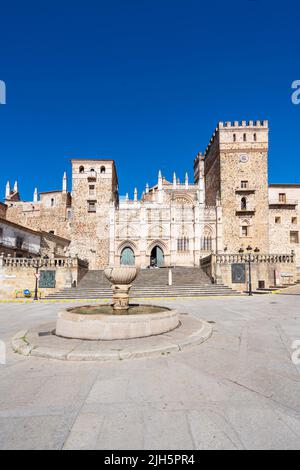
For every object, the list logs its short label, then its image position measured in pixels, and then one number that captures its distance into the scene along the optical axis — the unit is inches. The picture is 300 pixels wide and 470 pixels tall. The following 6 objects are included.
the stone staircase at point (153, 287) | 708.7
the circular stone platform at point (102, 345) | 181.6
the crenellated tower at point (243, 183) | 1373.0
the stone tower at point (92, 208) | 1460.4
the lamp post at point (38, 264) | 750.1
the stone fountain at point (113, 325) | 221.1
